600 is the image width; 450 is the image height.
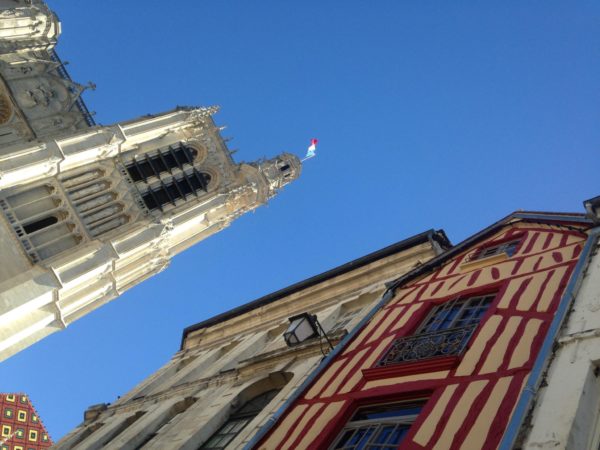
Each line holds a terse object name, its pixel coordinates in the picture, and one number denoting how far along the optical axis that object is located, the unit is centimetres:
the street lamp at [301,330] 1266
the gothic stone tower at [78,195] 2189
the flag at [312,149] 4059
